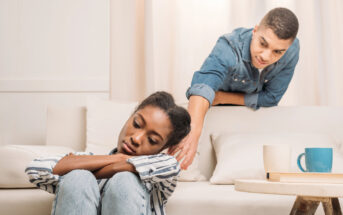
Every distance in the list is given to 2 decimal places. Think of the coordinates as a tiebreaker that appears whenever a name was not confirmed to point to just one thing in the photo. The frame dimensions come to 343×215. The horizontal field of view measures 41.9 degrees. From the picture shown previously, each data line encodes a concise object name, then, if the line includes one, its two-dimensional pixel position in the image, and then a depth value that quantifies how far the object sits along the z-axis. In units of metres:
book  1.05
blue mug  1.21
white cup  1.26
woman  1.06
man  1.79
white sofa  1.52
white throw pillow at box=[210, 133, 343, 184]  1.80
